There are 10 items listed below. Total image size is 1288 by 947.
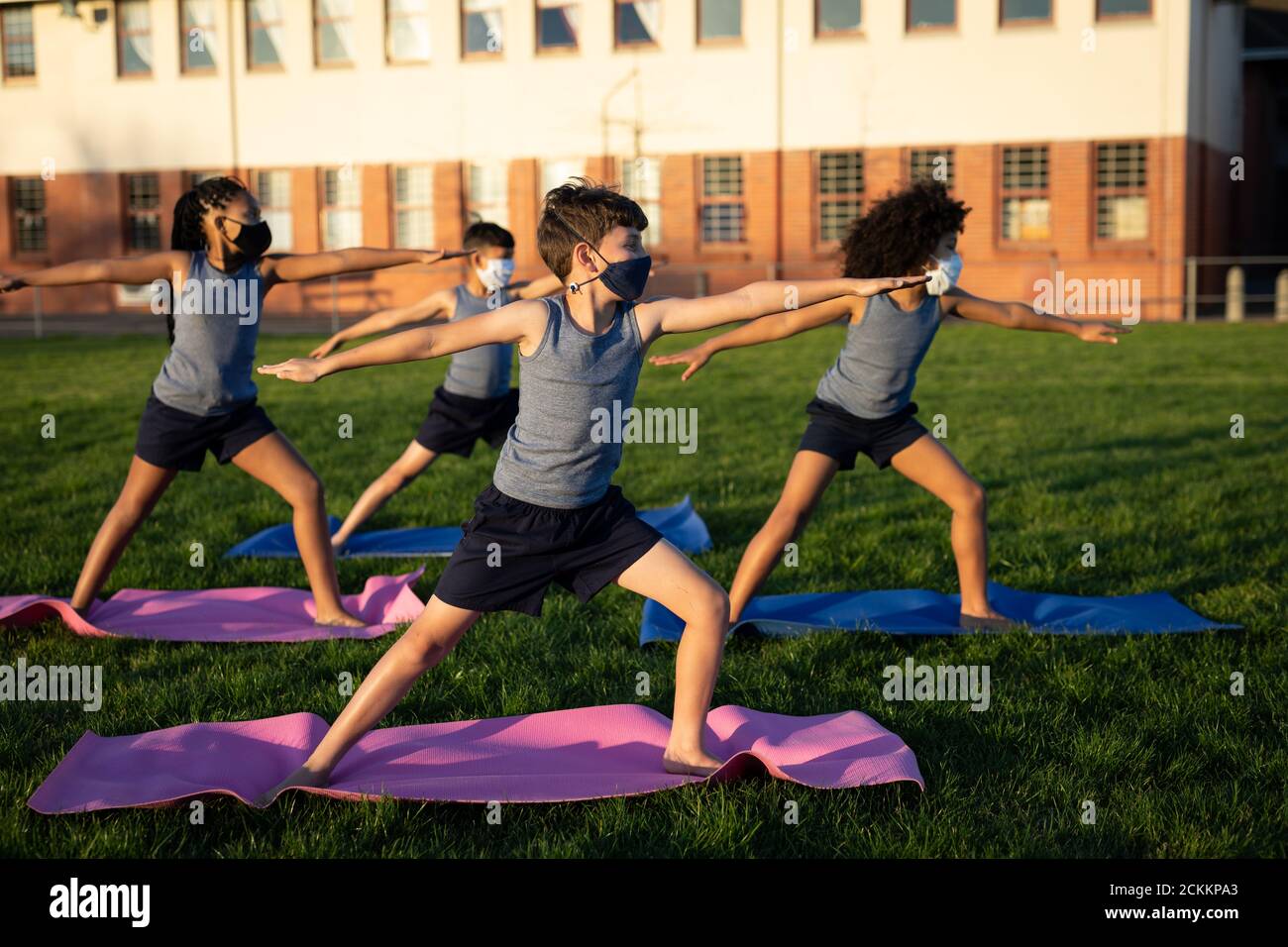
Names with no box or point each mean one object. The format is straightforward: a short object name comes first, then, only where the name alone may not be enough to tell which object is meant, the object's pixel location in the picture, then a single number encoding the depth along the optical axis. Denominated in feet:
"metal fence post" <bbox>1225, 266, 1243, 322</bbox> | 89.81
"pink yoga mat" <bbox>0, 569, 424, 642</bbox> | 21.79
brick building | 96.48
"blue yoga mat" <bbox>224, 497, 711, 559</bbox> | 28.30
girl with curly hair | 21.43
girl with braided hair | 21.31
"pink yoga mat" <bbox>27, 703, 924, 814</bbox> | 14.79
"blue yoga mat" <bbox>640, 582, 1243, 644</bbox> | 21.53
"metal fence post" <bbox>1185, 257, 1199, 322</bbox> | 92.22
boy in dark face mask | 14.83
